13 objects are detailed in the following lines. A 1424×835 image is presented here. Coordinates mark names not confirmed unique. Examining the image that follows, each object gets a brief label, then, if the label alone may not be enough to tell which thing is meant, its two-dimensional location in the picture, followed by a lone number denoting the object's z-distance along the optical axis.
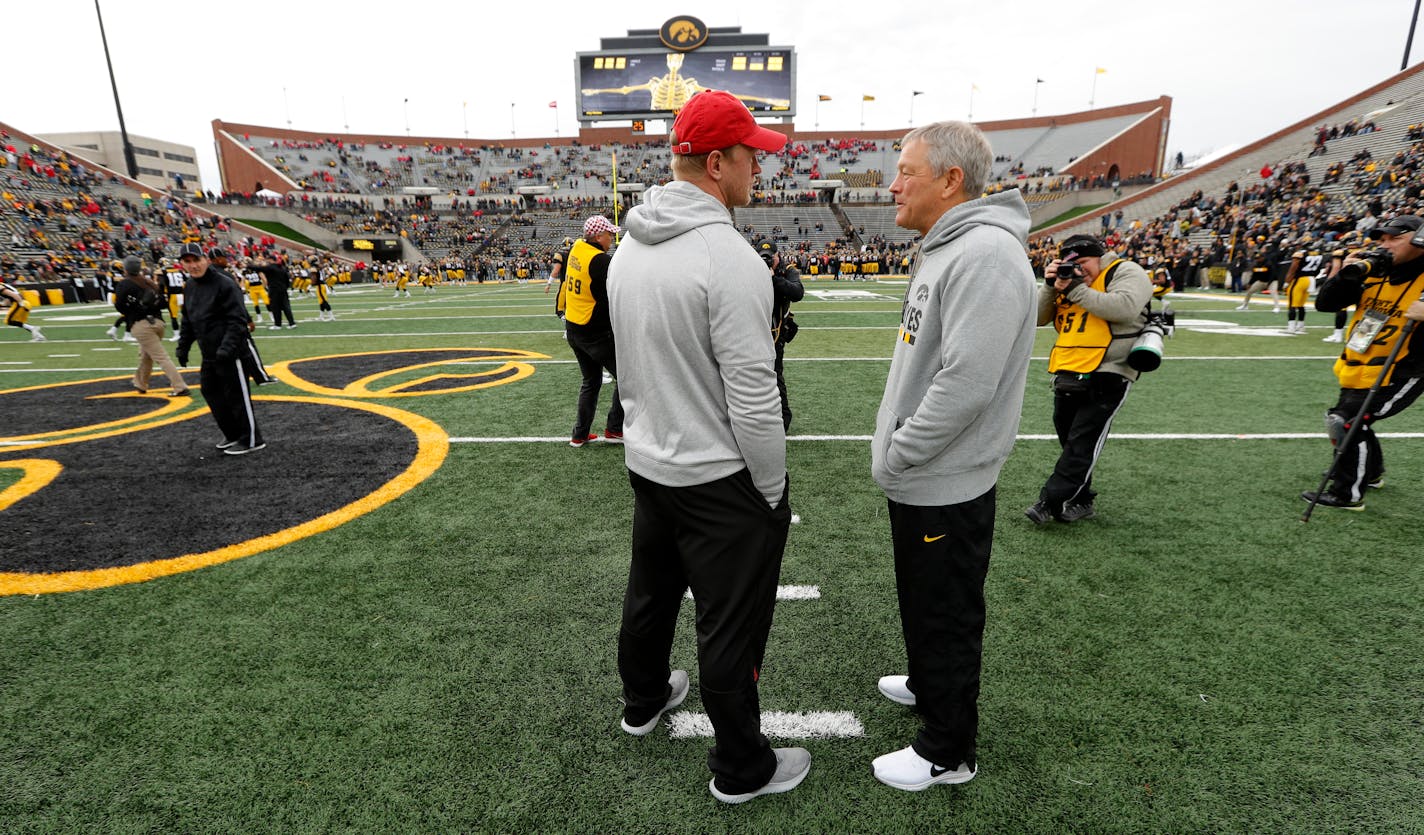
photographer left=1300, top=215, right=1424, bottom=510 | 3.89
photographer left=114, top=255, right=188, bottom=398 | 8.23
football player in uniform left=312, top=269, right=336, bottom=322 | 16.22
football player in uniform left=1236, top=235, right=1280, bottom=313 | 17.11
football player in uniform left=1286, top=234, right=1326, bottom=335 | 11.38
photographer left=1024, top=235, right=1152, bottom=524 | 3.64
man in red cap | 1.71
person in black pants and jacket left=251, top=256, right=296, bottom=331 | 14.70
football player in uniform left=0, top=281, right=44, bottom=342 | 13.57
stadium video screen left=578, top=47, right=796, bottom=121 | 54.47
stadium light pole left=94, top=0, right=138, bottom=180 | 36.55
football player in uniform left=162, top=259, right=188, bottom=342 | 14.58
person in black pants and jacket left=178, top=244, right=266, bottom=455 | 5.49
